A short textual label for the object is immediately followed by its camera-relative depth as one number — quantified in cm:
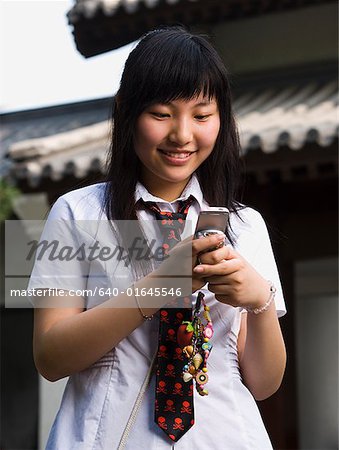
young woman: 169
